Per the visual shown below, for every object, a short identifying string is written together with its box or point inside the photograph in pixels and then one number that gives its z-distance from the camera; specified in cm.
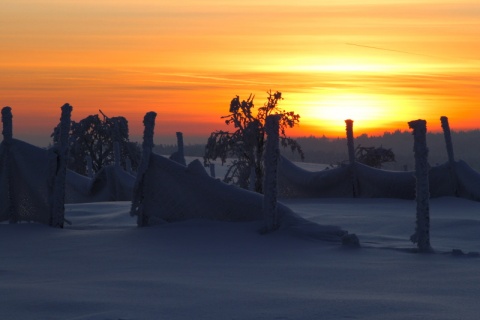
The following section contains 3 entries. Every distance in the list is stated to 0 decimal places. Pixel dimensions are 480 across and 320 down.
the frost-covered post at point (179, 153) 2284
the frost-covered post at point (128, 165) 2884
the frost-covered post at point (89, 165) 3065
